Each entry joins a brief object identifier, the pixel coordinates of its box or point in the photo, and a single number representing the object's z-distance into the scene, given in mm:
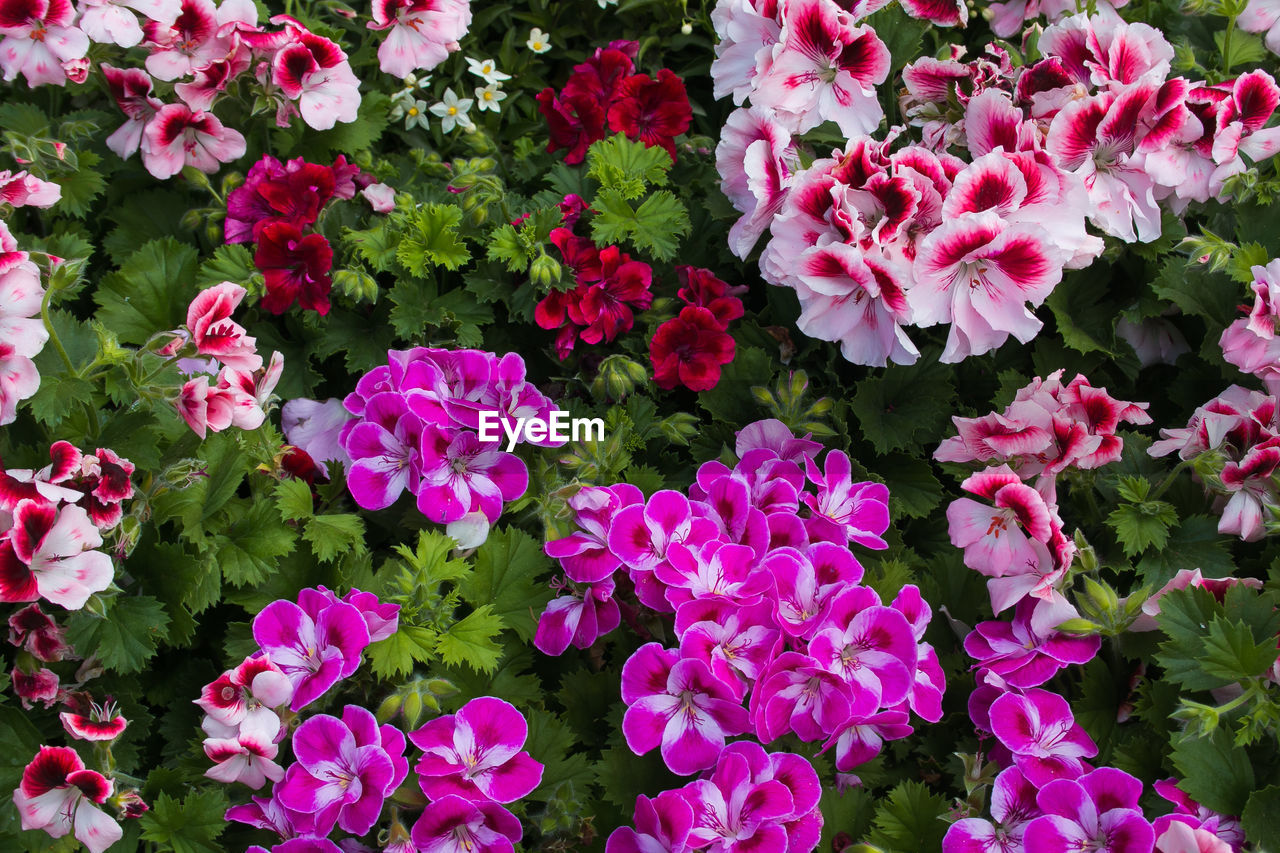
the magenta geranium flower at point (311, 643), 701
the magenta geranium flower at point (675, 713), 704
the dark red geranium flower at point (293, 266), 834
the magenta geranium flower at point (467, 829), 686
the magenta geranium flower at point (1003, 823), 694
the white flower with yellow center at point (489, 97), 995
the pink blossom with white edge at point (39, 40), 824
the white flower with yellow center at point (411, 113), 959
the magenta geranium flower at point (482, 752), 693
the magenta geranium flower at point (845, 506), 759
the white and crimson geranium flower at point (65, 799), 687
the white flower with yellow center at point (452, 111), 982
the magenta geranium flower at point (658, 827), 683
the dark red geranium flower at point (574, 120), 892
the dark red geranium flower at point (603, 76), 895
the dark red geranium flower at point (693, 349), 828
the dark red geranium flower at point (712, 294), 835
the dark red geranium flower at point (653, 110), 891
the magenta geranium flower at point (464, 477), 746
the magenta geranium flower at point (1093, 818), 679
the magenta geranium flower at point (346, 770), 686
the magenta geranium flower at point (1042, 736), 707
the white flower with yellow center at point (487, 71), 990
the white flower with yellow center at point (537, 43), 1021
